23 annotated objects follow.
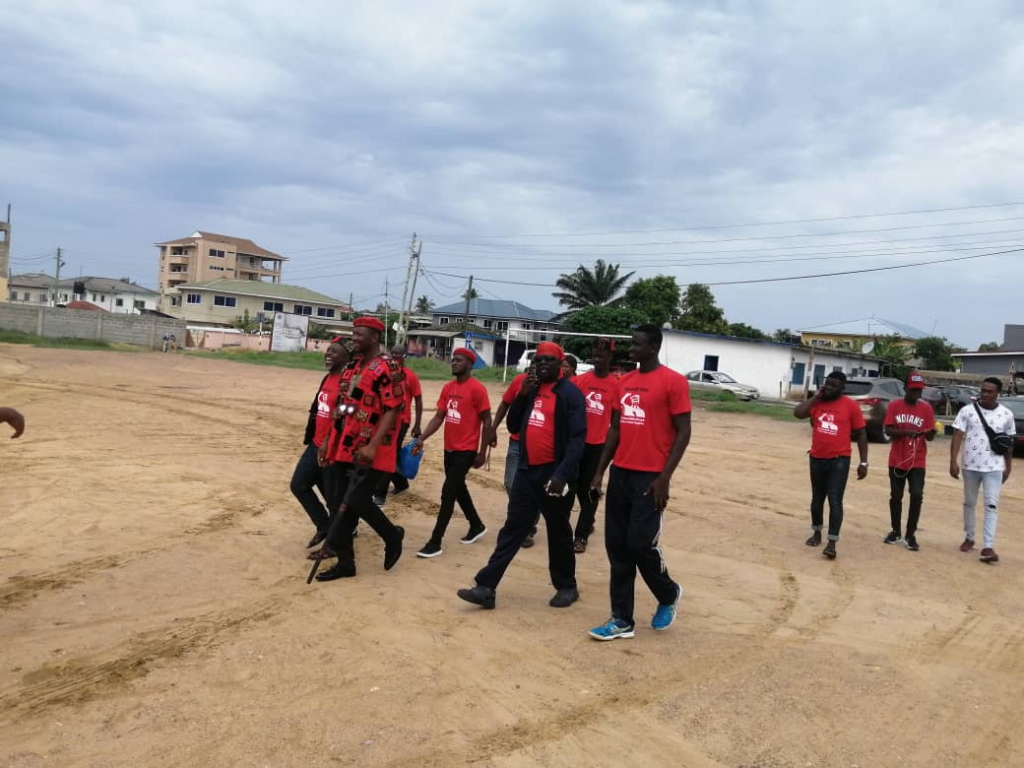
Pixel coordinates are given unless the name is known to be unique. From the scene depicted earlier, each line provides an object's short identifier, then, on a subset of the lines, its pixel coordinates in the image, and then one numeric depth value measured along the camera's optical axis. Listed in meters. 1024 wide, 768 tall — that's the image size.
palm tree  56.09
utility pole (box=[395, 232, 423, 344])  45.47
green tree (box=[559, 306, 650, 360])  41.69
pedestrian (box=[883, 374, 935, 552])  8.29
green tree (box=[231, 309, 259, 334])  60.87
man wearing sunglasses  5.54
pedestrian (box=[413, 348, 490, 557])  7.01
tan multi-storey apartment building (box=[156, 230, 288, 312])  84.38
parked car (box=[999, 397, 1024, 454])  17.00
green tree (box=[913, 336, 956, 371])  50.22
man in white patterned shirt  8.03
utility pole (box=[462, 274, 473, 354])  67.32
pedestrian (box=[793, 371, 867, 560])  7.84
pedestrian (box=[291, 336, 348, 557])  6.82
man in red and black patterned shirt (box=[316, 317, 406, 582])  6.01
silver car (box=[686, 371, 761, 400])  33.41
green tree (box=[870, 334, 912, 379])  41.16
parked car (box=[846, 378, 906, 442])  18.64
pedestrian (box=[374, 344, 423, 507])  6.72
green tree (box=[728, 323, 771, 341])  52.16
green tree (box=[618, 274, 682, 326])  51.66
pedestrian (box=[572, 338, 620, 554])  7.42
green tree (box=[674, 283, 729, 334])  49.56
